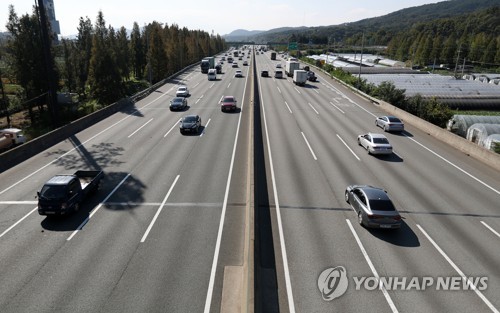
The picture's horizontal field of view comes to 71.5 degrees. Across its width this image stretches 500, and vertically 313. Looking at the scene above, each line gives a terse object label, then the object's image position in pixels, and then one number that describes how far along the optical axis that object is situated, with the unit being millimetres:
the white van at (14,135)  31439
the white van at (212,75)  75438
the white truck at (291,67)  79375
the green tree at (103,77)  53219
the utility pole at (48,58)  33000
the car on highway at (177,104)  44188
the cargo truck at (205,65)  90250
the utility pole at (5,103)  45503
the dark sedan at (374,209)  16062
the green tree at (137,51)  92062
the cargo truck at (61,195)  16547
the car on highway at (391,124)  35344
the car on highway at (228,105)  43375
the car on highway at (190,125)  32750
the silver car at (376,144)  27375
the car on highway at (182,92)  54250
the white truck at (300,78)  68375
